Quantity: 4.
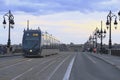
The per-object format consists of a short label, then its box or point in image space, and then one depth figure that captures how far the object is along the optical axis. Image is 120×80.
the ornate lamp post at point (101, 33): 63.22
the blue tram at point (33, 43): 37.74
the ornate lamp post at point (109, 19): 45.56
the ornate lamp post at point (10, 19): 45.58
